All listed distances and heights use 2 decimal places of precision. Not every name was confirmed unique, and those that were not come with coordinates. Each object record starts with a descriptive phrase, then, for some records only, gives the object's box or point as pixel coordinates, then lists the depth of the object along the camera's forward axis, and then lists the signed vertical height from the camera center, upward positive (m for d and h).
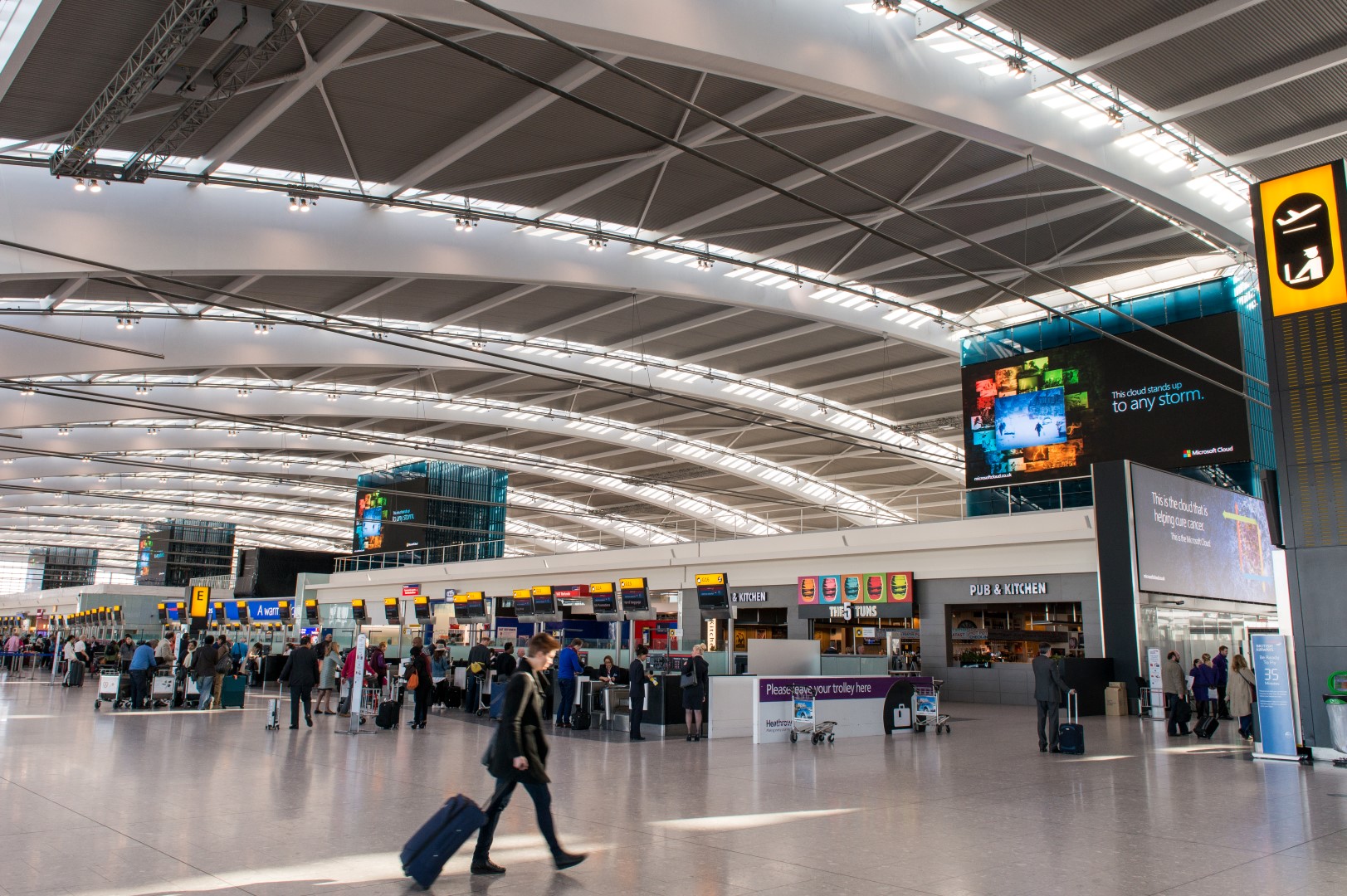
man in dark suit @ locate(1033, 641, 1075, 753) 12.90 -0.79
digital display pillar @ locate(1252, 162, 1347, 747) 11.84 +2.70
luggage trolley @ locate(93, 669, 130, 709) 18.34 -1.28
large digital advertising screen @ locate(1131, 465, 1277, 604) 19.31 +1.99
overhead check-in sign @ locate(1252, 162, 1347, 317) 11.96 +4.87
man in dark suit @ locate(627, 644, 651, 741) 14.95 -0.90
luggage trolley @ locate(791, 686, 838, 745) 14.14 -1.32
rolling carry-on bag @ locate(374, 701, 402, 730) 14.98 -1.40
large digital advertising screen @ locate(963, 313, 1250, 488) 19.66 +4.64
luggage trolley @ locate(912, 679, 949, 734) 15.94 -1.29
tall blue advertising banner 12.13 -0.80
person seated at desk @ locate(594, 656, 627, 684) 16.84 -0.84
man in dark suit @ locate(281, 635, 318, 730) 14.79 -0.81
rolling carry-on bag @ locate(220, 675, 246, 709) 18.95 -1.37
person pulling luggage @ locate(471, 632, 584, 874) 5.87 -0.82
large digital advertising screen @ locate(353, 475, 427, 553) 40.75 +4.43
